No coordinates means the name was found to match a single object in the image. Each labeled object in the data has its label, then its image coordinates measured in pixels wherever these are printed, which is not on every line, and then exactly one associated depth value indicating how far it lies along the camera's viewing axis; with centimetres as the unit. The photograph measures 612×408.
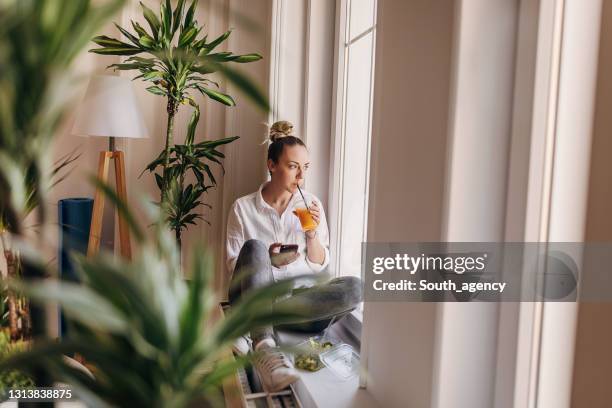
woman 184
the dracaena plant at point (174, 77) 231
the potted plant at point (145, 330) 44
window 207
